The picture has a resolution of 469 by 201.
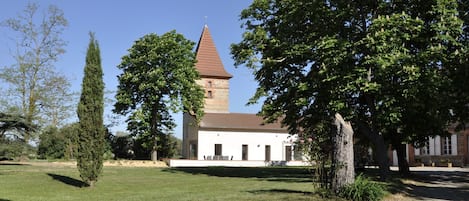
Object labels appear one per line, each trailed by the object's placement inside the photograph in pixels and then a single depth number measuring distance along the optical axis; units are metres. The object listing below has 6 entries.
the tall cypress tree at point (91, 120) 16.94
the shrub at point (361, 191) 11.96
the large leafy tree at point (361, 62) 18.31
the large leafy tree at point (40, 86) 40.25
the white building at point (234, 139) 52.09
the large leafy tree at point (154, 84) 42.22
